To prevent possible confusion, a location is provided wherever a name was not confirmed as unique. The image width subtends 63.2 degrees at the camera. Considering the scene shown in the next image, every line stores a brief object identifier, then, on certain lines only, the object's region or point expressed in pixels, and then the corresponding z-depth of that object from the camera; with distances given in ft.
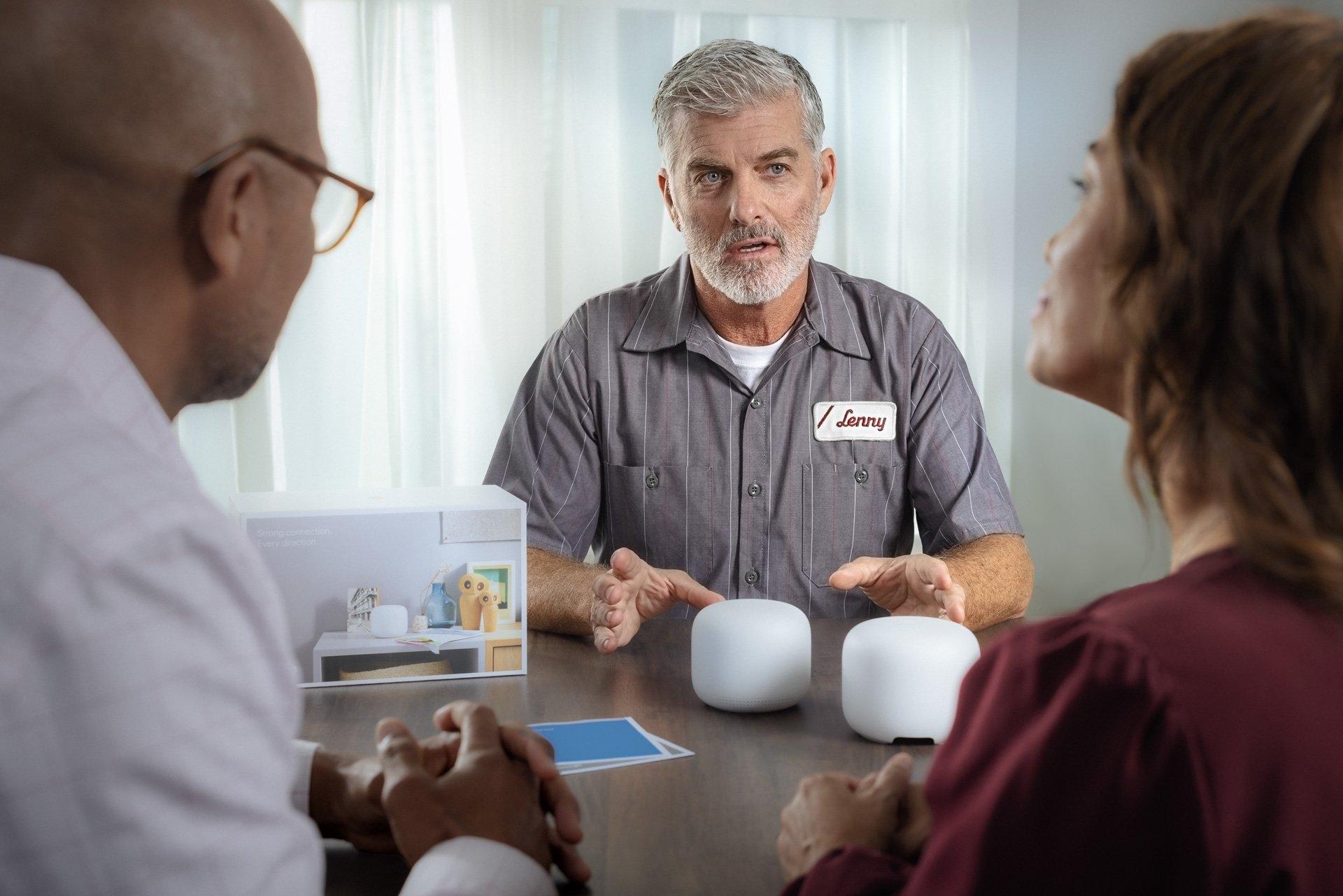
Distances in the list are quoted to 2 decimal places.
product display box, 4.43
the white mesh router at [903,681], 3.71
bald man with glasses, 1.86
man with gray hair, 7.14
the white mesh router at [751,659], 4.02
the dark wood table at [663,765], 2.91
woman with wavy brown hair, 1.90
